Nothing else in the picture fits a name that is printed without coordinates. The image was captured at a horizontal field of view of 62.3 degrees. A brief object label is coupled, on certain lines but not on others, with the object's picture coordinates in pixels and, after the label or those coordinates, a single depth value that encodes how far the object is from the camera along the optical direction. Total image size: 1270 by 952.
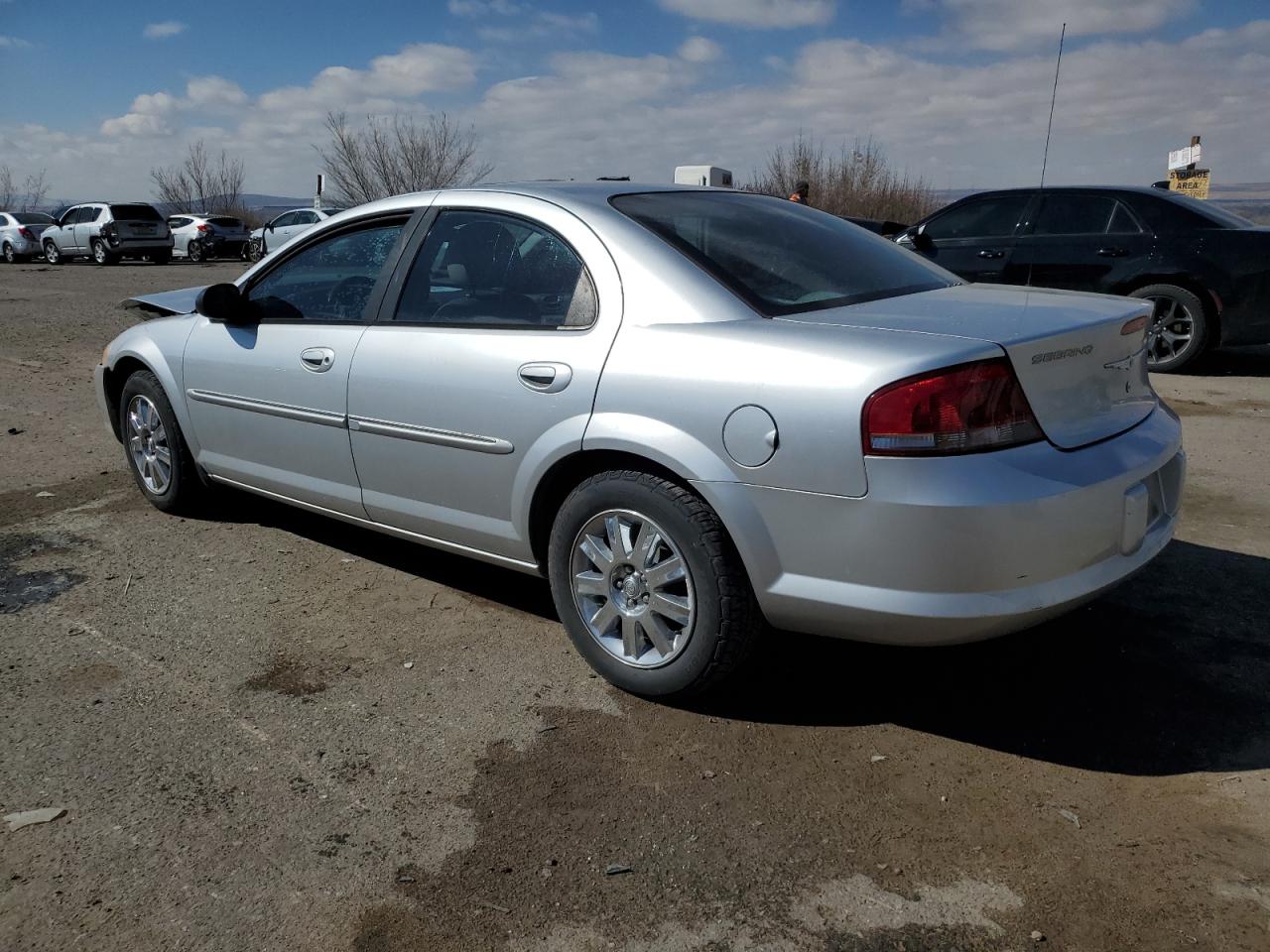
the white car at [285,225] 28.09
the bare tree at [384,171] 44.25
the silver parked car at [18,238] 30.97
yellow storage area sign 17.33
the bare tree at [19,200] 71.25
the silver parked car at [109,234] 28.61
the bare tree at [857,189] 29.97
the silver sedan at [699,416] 2.64
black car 8.62
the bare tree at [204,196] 63.56
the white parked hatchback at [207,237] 31.66
